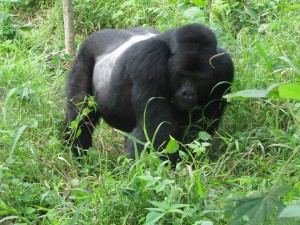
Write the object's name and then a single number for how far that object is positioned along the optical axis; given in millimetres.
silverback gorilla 4516
